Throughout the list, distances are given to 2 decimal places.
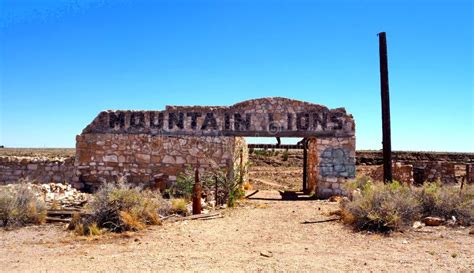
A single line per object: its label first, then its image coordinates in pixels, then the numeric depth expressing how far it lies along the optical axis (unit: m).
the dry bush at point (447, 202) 9.58
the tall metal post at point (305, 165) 19.03
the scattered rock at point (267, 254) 6.88
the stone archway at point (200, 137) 15.10
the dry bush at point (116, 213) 8.64
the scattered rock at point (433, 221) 9.26
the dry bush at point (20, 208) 9.08
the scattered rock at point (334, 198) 14.24
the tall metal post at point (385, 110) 13.62
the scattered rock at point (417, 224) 9.02
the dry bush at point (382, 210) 8.78
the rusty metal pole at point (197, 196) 10.19
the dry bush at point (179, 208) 10.40
